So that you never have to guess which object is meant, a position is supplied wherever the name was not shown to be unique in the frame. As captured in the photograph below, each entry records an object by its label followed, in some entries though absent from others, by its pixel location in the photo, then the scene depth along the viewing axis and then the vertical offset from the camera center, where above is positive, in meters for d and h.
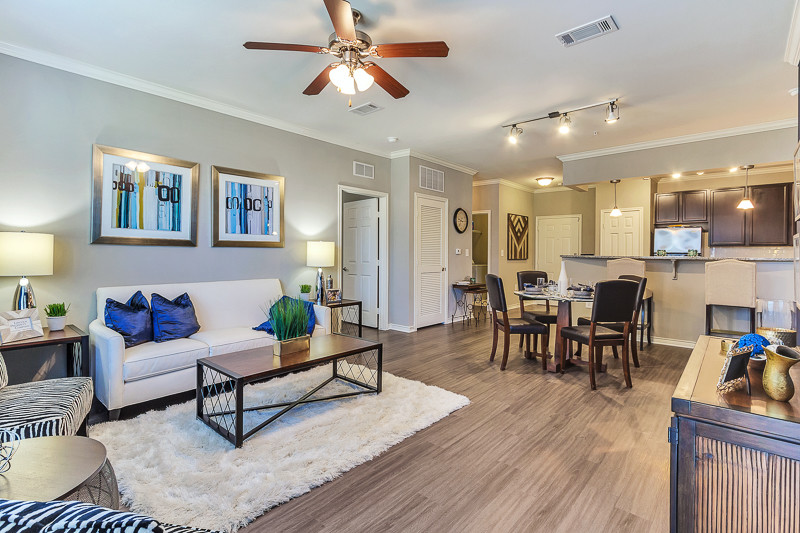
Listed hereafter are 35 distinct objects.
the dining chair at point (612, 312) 3.39 -0.40
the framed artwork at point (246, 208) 4.08 +0.66
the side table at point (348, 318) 4.87 -0.81
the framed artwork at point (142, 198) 3.33 +0.64
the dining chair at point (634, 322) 3.69 -0.61
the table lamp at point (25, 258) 2.66 +0.07
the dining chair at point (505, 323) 3.88 -0.58
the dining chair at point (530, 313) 4.44 -0.46
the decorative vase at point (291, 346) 2.74 -0.57
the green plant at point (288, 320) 2.77 -0.38
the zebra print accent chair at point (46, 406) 1.76 -0.68
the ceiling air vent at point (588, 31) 2.60 +1.64
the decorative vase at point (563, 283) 4.14 -0.17
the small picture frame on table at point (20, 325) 2.53 -0.39
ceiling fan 2.20 +1.35
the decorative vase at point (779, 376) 1.15 -0.33
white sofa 2.74 -0.62
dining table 3.91 -0.52
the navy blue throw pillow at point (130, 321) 3.04 -0.42
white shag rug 1.83 -1.09
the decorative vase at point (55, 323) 2.83 -0.40
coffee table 2.38 -0.66
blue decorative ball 1.34 -0.26
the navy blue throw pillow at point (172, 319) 3.24 -0.44
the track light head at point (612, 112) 3.81 +1.57
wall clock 6.86 +0.86
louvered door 6.12 +0.12
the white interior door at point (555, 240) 8.64 +0.64
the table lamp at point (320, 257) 4.64 +0.13
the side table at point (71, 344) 2.50 -0.50
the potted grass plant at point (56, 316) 2.84 -0.36
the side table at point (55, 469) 1.15 -0.66
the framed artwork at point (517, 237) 8.52 +0.68
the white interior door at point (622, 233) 7.00 +0.63
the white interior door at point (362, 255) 6.16 +0.20
